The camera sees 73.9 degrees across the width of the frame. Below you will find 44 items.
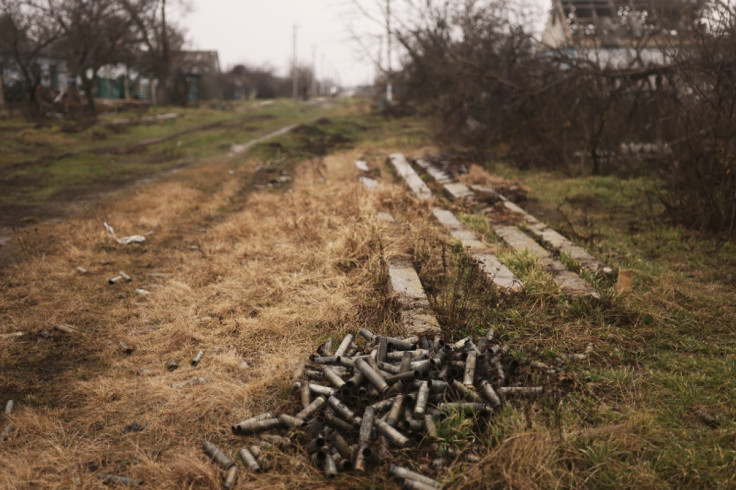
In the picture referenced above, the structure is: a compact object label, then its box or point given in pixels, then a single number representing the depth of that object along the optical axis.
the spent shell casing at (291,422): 2.80
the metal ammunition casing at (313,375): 3.26
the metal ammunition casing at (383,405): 2.85
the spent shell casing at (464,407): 2.83
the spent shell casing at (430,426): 2.69
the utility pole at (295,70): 52.59
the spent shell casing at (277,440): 2.71
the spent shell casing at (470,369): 3.03
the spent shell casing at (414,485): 2.35
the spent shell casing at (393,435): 2.63
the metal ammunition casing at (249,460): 2.56
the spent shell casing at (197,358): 3.69
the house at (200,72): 32.06
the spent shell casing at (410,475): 2.40
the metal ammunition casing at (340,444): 2.57
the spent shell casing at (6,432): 2.89
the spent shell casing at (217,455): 2.58
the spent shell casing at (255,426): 2.83
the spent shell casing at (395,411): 2.74
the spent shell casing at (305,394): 2.97
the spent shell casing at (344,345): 3.49
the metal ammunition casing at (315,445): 2.61
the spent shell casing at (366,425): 2.62
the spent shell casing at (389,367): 3.09
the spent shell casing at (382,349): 3.30
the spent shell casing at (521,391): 2.98
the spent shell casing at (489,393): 2.89
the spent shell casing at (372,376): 2.95
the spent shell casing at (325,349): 3.60
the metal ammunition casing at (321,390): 3.01
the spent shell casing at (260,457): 2.58
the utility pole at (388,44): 18.88
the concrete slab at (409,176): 8.36
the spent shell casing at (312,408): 2.86
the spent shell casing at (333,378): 3.05
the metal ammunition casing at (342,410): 2.76
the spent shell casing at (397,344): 3.43
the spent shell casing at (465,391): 2.93
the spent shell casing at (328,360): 3.38
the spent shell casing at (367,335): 3.66
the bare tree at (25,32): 17.39
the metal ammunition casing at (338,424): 2.73
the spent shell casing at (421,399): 2.78
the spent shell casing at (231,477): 2.47
